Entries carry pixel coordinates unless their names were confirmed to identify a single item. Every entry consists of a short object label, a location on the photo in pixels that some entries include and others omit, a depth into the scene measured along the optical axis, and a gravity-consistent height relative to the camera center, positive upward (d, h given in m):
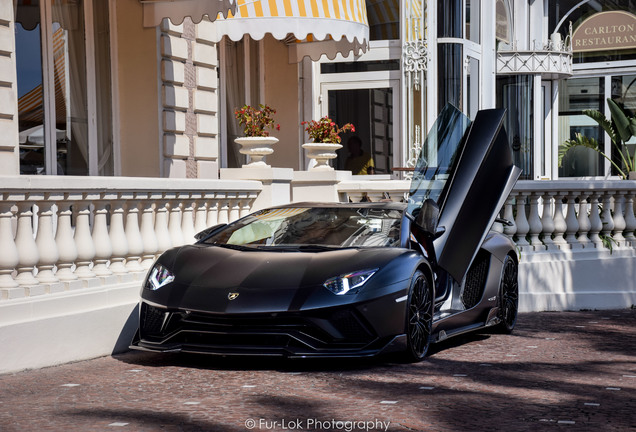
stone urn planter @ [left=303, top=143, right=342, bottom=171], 13.48 +0.13
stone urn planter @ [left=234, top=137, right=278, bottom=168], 12.23 +0.21
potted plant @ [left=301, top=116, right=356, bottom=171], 13.52 +0.28
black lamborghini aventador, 6.66 -0.80
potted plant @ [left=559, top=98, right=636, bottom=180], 16.29 +0.54
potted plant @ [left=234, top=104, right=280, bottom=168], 12.27 +0.38
